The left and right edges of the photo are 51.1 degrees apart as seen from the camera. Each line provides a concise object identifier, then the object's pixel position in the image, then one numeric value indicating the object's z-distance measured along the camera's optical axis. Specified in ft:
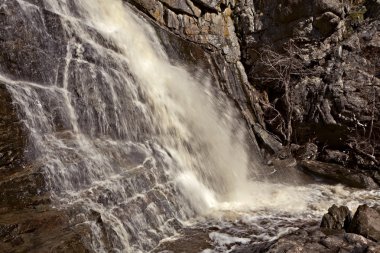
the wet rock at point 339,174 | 41.60
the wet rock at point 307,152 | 51.08
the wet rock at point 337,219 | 25.79
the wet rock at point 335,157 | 50.26
